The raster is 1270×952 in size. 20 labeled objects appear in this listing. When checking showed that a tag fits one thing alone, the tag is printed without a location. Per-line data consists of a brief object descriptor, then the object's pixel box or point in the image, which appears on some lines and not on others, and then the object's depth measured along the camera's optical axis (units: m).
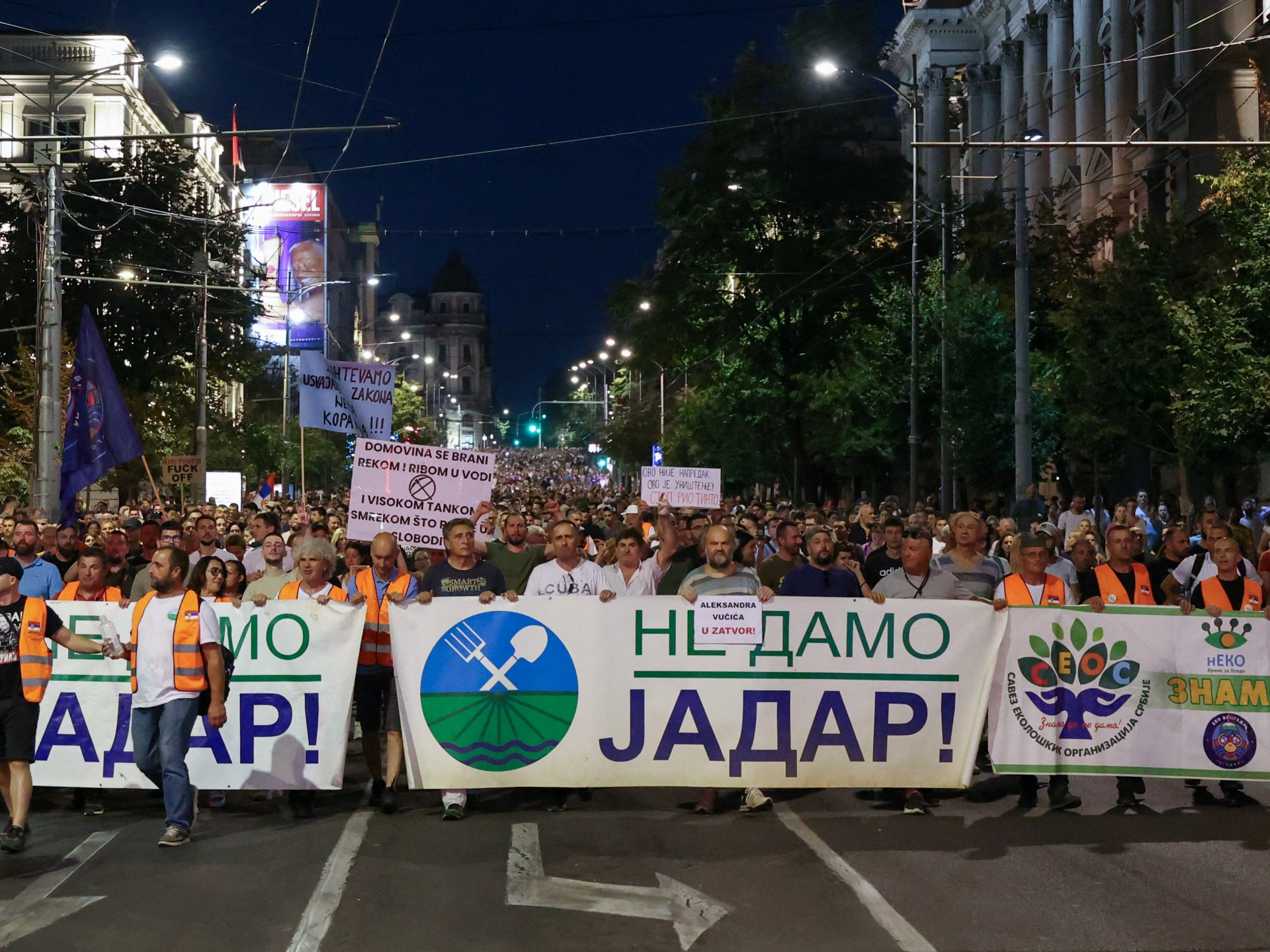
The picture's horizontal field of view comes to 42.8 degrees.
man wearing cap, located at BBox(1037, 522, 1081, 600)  11.66
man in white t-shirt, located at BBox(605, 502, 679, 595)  11.66
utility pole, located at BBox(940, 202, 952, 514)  34.03
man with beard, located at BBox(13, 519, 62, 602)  11.62
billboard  95.75
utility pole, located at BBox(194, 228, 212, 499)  34.59
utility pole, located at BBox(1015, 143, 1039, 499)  25.27
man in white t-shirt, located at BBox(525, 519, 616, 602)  10.41
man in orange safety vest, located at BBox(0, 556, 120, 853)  8.84
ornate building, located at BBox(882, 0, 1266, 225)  42.53
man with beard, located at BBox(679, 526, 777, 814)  9.65
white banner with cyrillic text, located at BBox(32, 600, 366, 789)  9.77
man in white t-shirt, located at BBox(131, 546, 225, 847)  8.78
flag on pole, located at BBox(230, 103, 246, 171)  82.51
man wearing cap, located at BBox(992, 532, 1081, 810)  9.83
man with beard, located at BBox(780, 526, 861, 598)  10.25
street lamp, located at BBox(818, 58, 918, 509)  33.75
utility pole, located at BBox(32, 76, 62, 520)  21.83
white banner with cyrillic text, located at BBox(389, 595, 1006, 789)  9.63
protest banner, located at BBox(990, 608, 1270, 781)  9.56
